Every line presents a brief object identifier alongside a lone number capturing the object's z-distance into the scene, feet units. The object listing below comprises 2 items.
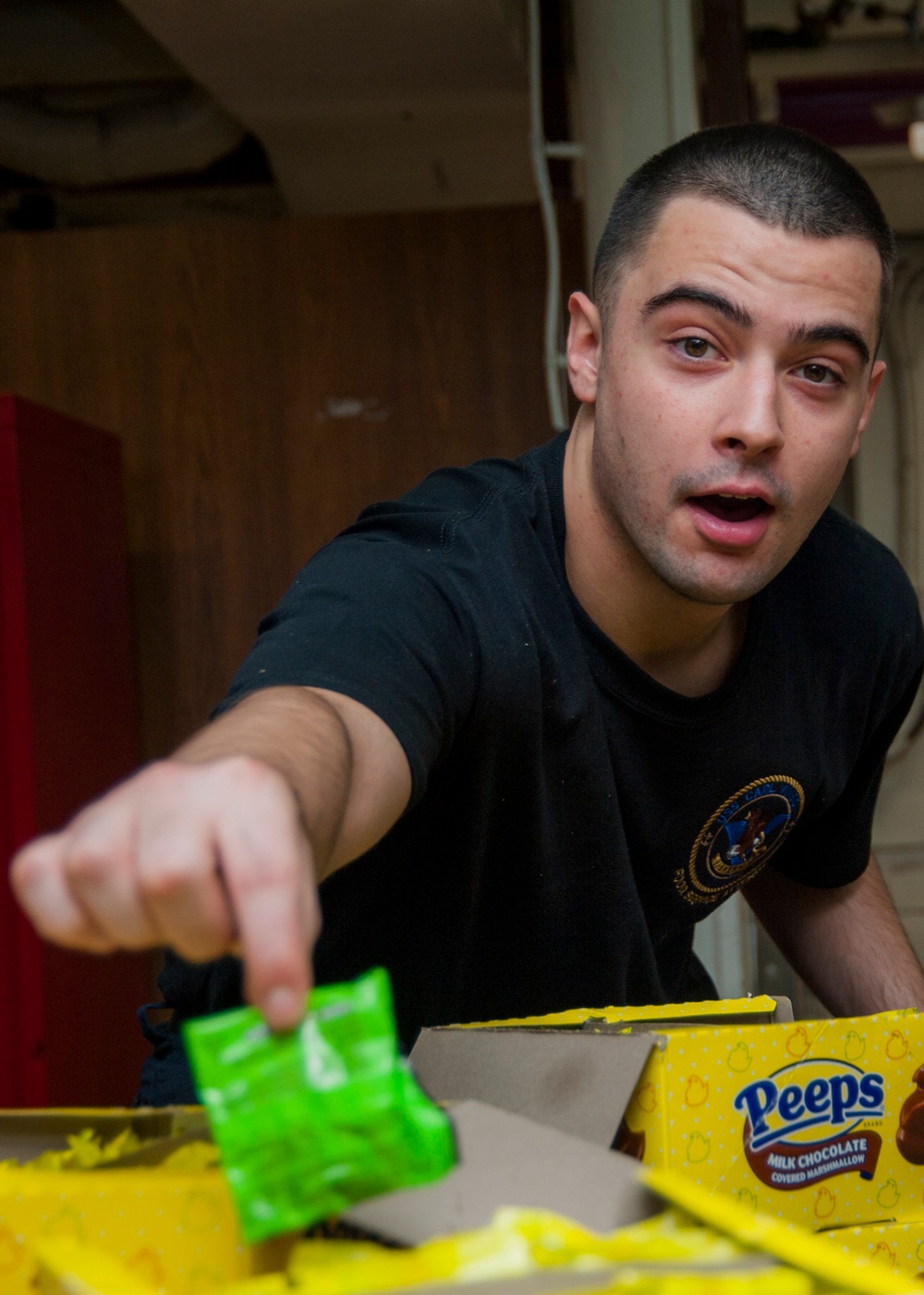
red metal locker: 7.84
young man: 3.27
